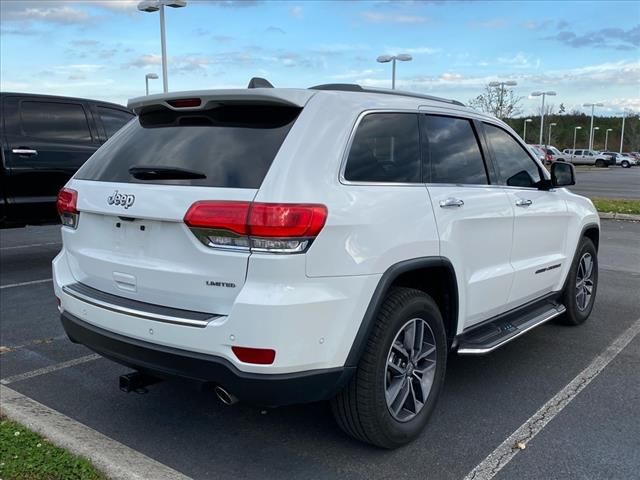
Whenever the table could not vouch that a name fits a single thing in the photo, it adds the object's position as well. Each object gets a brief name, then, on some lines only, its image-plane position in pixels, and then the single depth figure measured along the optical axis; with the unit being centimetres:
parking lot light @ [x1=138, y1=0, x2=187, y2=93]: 1692
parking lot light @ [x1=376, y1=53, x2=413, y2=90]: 2728
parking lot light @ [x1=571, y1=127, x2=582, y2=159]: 9606
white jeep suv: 265
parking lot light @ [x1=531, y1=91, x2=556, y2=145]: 5412
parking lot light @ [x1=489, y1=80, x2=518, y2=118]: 4200
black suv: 722
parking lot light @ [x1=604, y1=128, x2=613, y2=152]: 10606
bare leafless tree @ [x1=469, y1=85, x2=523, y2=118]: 4481
